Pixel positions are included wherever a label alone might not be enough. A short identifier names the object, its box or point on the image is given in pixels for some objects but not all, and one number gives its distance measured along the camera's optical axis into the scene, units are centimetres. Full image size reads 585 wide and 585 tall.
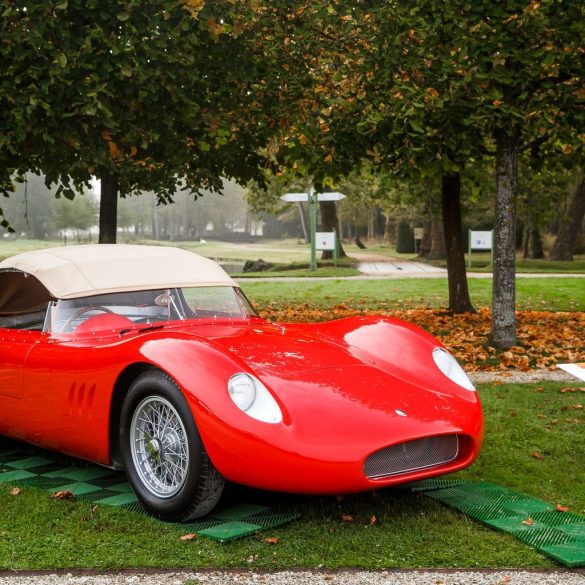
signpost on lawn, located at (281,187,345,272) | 2653
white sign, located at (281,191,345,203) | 2636
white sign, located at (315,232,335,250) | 2866
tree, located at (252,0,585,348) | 1000
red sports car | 408
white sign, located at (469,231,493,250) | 2591
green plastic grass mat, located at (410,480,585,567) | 391
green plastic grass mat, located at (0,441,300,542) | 421
